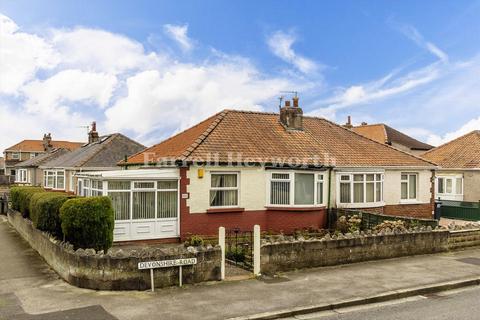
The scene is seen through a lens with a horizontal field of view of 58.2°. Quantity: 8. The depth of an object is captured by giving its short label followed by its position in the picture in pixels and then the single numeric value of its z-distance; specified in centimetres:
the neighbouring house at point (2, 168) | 7939
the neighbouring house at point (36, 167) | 4253
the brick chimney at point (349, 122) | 4053
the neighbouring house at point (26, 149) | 8188
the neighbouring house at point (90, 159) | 2886
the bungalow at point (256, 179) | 1535
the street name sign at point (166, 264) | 967
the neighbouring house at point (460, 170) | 2762
